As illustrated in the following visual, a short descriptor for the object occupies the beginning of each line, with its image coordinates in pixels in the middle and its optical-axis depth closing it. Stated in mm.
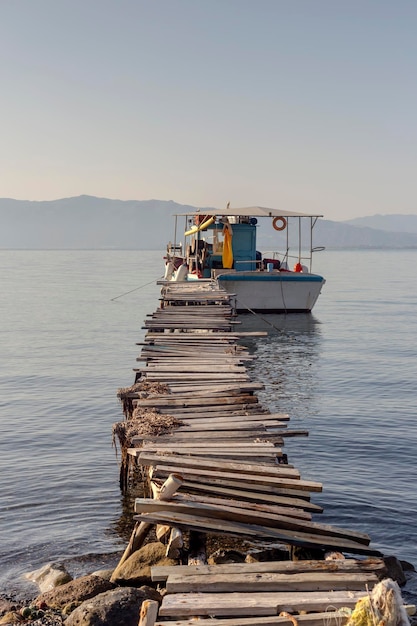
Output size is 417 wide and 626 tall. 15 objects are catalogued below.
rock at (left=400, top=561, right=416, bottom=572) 10070
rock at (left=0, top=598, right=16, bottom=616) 8537
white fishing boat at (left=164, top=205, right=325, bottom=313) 37438
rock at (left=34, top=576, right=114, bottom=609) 8219
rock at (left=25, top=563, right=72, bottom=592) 9359
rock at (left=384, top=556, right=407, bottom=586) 8992
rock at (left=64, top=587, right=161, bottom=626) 7062
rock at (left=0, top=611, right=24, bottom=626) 7910
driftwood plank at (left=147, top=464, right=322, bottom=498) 8859
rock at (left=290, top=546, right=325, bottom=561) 7922
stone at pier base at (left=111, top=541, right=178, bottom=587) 8336
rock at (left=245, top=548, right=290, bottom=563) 8337
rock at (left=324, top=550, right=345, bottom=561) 7590
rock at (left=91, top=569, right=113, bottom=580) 9051
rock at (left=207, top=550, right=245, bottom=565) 8477
